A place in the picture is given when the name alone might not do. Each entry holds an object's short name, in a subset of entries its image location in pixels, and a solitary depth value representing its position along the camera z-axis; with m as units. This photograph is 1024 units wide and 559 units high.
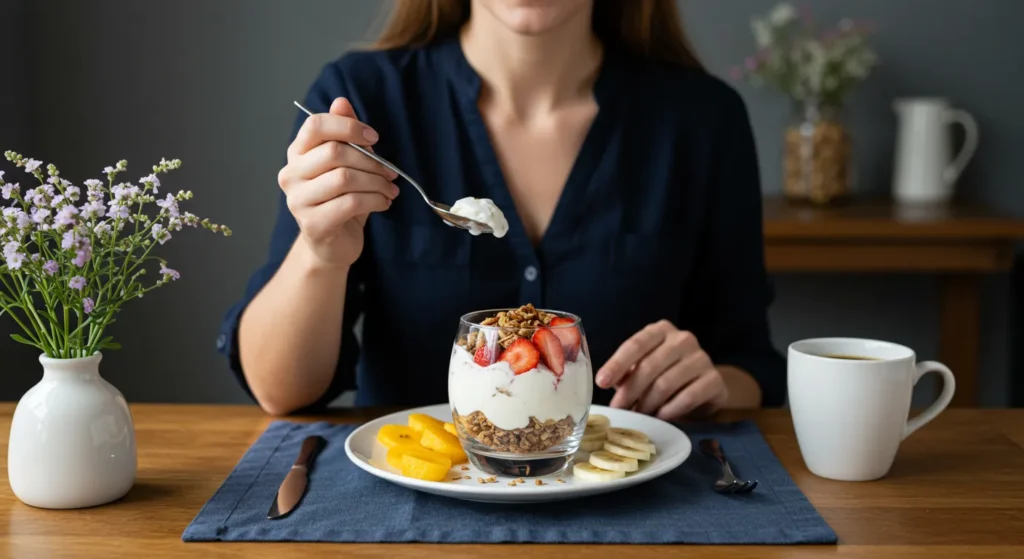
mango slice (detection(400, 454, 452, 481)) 0.93
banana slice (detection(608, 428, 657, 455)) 1.01
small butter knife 0.89
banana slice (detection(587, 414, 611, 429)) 1.08
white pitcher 2.84
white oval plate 0.88
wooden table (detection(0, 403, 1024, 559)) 0.81
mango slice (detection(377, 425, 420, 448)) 1.03
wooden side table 2.51
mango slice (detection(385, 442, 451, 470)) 0.97
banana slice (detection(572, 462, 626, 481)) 0.92
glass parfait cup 0.93
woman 1.47
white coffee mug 0.98
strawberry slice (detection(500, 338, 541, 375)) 0.93
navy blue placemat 0.83
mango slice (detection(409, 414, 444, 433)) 1.06
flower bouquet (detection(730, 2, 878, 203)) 2.78
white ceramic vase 0.88
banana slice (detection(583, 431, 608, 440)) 1.05
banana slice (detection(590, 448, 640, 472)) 0.94
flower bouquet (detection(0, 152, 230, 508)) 0.87
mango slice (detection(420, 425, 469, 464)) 1.01
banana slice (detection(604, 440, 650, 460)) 0.99
